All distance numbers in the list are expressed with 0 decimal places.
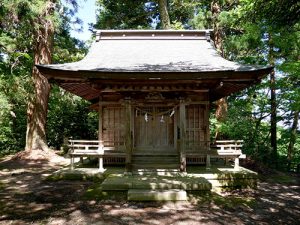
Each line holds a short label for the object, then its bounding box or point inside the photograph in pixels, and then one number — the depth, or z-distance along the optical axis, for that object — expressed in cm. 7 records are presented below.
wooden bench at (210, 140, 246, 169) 1005
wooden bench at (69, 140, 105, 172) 1020
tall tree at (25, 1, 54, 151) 1559
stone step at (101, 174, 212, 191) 824
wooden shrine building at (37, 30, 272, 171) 953
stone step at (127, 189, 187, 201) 776
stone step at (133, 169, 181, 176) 987
